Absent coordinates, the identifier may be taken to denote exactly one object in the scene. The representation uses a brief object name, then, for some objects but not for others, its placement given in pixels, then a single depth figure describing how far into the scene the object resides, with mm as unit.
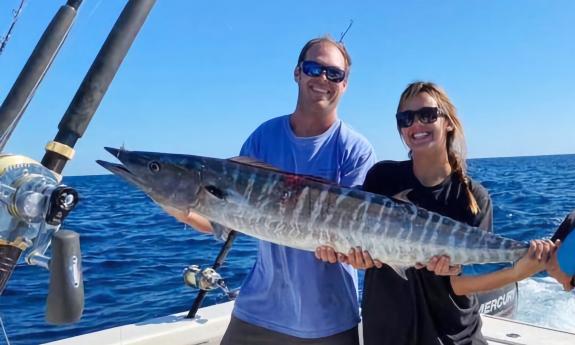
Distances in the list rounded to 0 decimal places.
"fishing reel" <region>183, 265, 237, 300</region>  4105
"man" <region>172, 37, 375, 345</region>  2691
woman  2613
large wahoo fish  2621
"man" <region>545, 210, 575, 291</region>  2398
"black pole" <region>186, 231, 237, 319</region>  4102
